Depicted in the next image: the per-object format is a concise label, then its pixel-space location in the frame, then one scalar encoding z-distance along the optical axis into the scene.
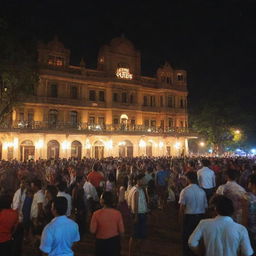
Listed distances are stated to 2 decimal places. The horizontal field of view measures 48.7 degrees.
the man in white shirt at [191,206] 6.30
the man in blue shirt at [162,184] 11.84
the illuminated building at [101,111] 33.54
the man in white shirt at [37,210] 6.62
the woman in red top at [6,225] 4.88
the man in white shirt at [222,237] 3.26
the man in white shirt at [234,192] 5.16
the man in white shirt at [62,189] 6.76
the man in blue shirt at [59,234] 3.85
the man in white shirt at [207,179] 9.27
